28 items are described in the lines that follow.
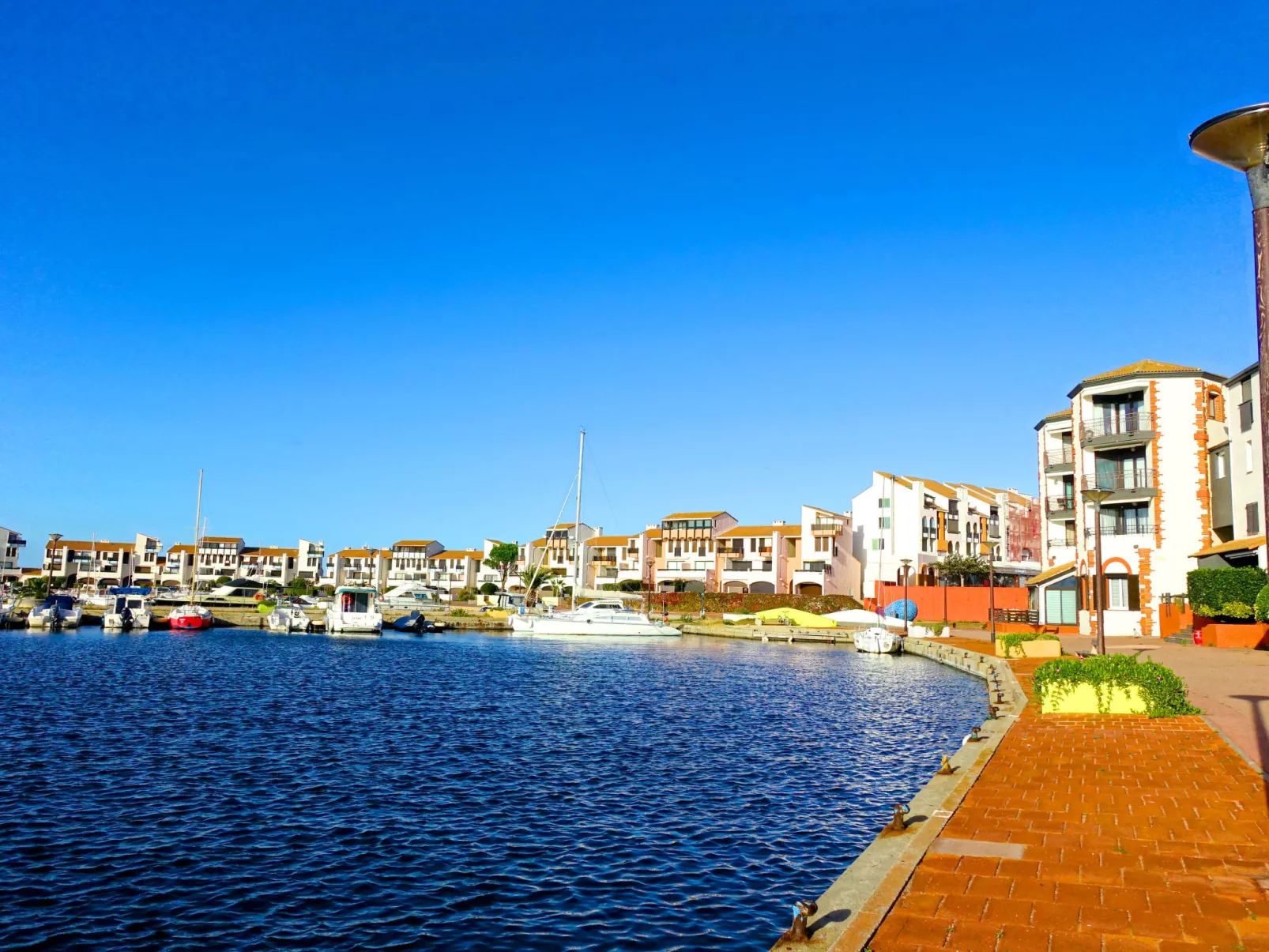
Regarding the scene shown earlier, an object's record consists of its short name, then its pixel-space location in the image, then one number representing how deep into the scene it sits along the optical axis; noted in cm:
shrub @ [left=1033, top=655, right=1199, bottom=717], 1886
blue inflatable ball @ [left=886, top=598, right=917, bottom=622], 6612
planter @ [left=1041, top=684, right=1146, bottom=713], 1966
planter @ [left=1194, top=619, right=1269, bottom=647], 3544
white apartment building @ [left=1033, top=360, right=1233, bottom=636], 4616
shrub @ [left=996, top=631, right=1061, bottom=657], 3700
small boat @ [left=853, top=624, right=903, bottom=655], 5359
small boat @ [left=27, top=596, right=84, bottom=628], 7450
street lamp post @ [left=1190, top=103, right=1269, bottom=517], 654
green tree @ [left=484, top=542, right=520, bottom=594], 13238
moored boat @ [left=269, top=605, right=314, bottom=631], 7838
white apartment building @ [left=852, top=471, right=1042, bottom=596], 8975
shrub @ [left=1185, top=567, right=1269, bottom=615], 3678
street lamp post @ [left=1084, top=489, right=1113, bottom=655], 2577
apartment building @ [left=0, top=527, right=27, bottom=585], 13962
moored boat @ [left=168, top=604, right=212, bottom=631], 7694
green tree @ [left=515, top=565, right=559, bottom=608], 9923
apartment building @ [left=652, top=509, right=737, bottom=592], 10681
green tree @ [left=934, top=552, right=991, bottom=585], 7694
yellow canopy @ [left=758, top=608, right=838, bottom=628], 6869
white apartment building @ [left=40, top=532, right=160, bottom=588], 14588
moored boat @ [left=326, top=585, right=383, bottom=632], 7206
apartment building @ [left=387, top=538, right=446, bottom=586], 14638
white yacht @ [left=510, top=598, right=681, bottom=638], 6869
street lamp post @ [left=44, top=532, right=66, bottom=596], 14588
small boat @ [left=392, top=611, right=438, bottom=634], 7812
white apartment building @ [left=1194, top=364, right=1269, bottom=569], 3984
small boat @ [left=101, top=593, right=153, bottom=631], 7350
